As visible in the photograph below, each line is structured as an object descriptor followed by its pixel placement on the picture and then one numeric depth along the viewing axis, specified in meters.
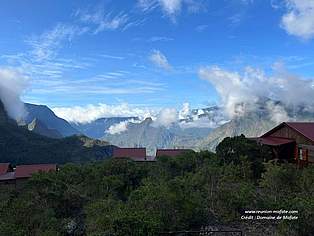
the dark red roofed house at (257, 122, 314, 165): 31.56
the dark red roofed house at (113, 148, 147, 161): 70.09
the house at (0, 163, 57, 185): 60.16
